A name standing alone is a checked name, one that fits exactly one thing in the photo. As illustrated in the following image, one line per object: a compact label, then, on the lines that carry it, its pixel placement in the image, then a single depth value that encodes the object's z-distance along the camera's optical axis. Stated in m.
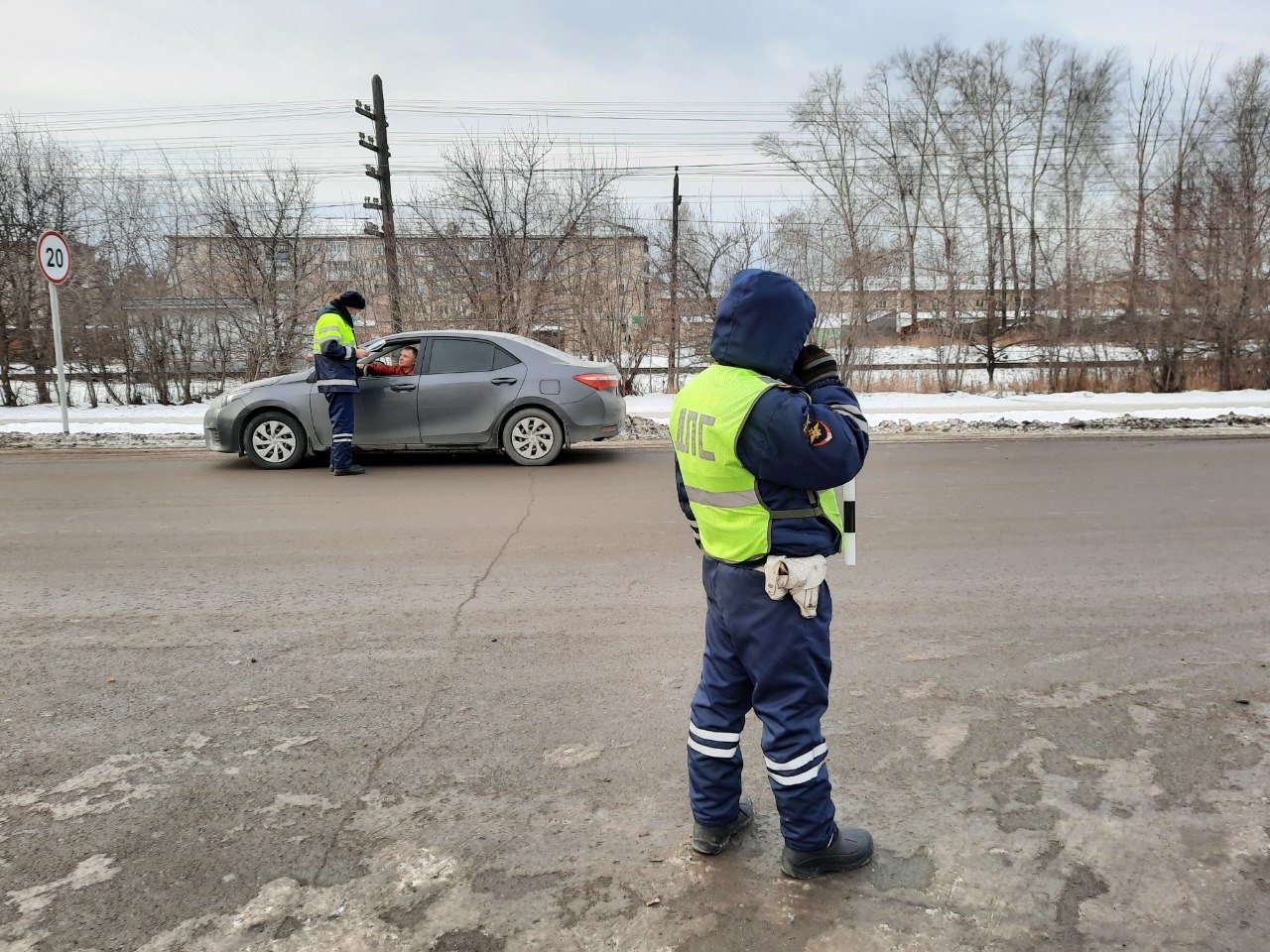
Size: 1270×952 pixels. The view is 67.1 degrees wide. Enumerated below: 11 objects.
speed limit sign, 13.34
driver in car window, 10.84
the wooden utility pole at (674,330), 22.20
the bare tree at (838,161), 31.12
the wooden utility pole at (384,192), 20.77
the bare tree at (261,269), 19.58
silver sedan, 10.73
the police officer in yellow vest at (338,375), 10.22
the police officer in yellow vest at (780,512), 2.61
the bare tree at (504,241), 20.47
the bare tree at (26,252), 18.84
